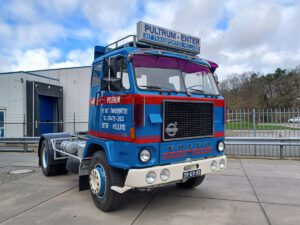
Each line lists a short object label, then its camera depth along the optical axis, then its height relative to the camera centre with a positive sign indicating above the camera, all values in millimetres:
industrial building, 17277 +1126
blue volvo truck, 4492 -21
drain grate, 8453 -1619
